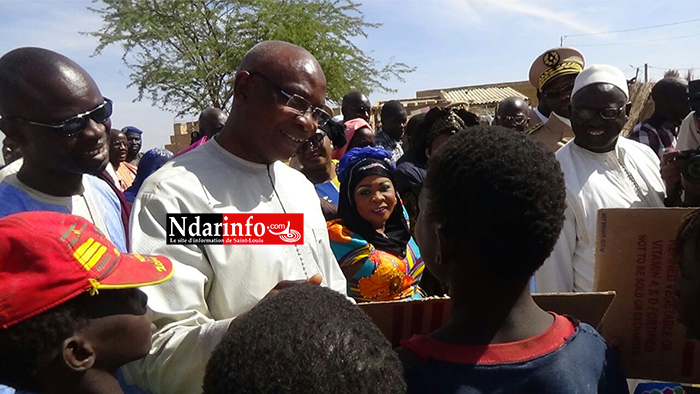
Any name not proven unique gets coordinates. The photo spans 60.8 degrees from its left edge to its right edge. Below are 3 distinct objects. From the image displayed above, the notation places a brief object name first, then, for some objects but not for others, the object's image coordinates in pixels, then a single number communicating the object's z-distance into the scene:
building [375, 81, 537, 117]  17.00
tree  19.86
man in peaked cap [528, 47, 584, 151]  4.10
